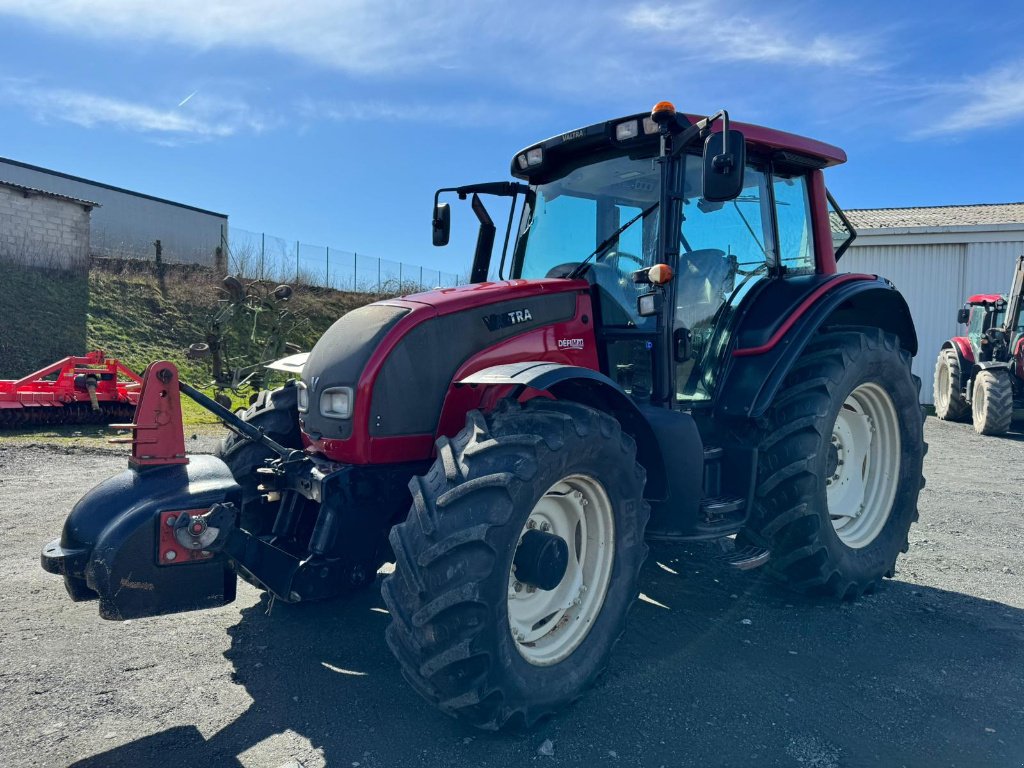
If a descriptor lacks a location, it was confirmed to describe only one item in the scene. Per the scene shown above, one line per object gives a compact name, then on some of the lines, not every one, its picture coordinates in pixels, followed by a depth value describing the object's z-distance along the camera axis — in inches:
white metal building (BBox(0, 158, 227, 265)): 1025.5
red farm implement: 384.2
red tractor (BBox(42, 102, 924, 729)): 101.8
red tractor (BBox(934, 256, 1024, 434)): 466.6
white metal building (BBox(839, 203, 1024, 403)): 685.3
